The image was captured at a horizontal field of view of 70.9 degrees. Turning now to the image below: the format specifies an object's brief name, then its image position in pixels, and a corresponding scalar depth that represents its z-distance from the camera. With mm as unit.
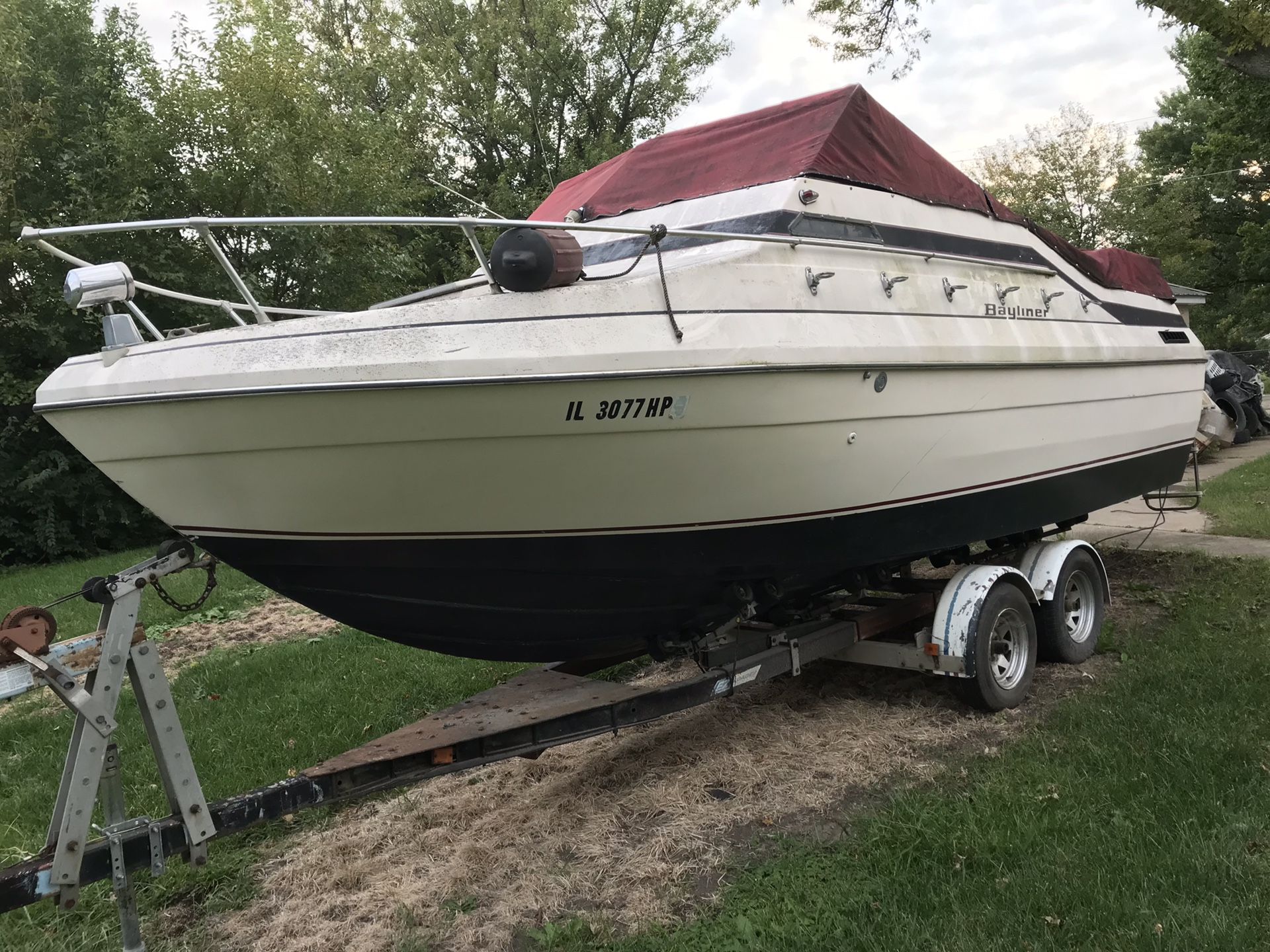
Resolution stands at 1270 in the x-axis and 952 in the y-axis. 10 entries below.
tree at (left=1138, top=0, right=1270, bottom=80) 5895
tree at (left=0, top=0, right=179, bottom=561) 11969
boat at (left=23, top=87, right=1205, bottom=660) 2674
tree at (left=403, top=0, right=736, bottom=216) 19328
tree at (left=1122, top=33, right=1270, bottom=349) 18781
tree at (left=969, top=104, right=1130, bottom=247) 27625
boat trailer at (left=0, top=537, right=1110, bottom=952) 2387
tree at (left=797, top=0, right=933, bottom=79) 9250
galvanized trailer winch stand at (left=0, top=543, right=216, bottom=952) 2324
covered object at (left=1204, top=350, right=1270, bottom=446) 14781
